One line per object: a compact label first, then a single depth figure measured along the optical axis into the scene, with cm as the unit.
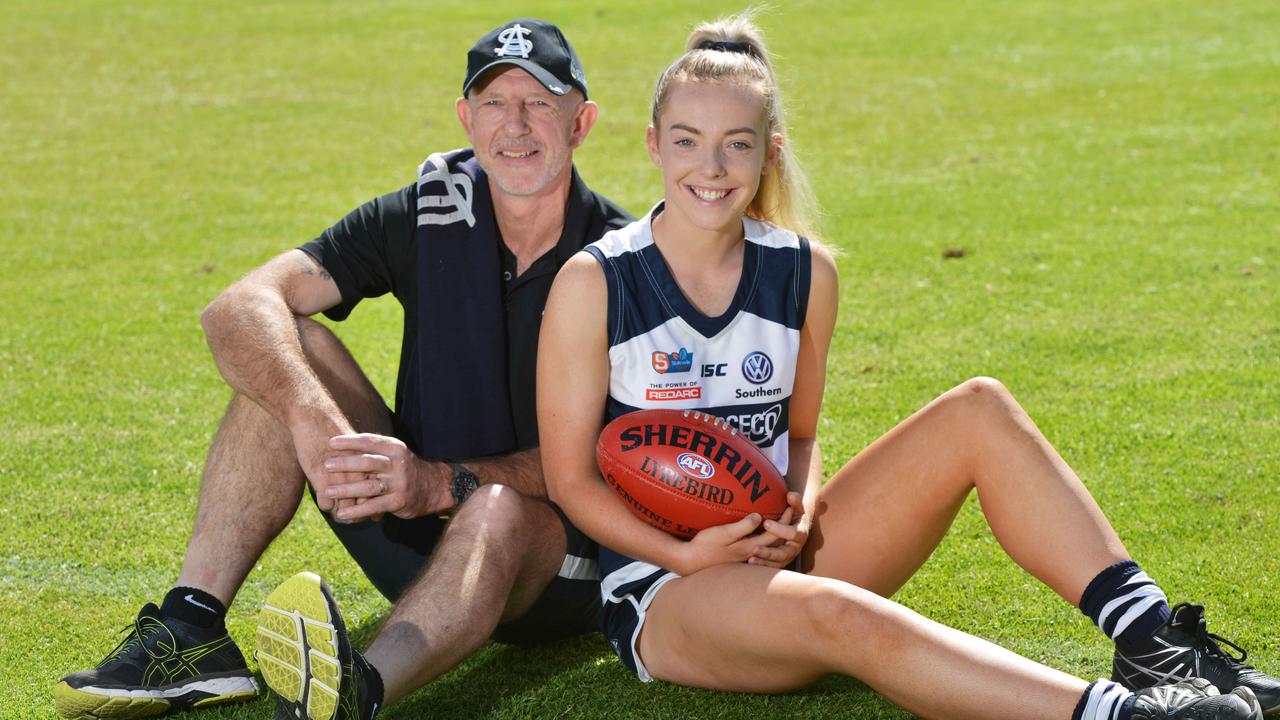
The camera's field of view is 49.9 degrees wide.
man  324
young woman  319
